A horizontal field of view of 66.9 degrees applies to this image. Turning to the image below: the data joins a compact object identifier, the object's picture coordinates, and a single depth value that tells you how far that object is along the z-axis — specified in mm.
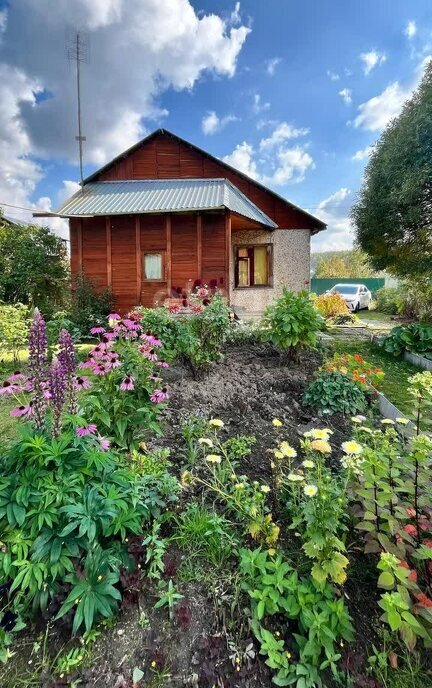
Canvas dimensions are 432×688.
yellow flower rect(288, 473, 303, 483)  1645
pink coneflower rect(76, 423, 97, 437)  1565
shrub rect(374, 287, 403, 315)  13389
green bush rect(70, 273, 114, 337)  8977
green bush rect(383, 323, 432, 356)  5719
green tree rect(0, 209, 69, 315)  9852
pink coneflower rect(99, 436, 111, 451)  1675
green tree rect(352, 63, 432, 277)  6688
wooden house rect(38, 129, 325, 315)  9555
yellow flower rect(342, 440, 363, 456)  1654
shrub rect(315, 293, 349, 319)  10808
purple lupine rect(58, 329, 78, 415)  1563
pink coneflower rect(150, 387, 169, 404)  2164
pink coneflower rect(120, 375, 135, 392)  2083
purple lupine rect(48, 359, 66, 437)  1473
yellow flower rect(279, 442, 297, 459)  1745
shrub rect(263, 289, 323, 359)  4258
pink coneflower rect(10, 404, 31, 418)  1615
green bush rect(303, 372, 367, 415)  3248
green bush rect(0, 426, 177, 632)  1297
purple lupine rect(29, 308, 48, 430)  1505
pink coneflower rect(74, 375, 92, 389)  1759
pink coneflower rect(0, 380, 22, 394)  1797
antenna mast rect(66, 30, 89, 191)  9914
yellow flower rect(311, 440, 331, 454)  1749
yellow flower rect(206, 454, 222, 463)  1841
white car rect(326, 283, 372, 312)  16219
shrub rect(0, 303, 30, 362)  4668
